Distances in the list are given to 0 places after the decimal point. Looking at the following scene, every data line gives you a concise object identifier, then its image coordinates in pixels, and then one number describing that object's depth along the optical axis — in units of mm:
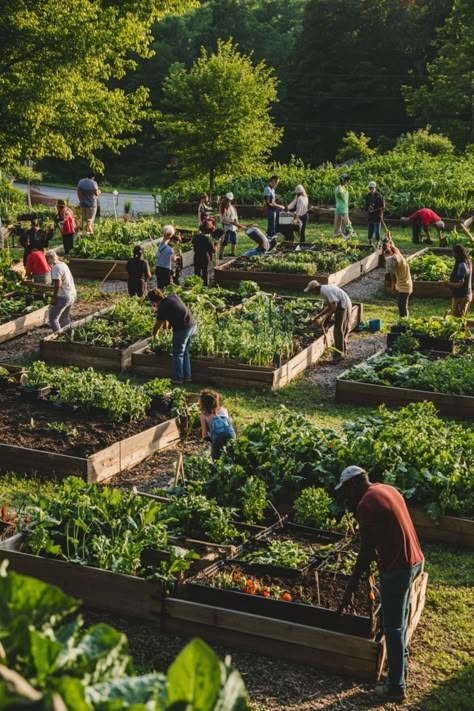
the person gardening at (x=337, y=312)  16266
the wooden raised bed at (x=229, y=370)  15031
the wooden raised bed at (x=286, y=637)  7809
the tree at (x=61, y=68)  21594
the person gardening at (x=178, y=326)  14914
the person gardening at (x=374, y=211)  23719
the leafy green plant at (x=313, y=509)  9844
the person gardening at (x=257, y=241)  22156
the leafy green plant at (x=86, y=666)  2656
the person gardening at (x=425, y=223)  23766
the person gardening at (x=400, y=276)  17984
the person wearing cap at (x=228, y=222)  23109
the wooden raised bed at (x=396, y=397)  13992
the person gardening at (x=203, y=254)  20422
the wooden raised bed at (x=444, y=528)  10086
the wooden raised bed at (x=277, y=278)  20469
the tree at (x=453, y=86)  48500
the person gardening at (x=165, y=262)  19078
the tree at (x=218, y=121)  31359
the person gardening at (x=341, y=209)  24297
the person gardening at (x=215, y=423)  11008
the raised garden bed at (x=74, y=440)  11676
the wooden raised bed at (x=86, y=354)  15953
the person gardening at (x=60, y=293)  16703
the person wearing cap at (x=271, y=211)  24375
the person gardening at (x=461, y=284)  17375
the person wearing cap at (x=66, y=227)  22625
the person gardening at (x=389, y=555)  7293
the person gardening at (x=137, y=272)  18516
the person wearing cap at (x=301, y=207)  23969
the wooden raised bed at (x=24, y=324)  17641
